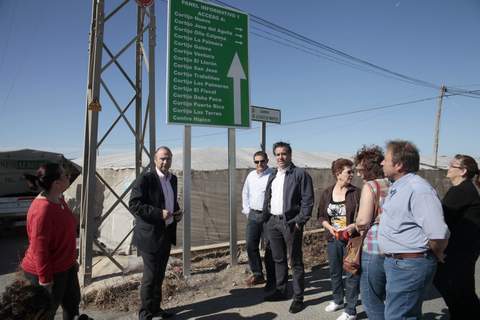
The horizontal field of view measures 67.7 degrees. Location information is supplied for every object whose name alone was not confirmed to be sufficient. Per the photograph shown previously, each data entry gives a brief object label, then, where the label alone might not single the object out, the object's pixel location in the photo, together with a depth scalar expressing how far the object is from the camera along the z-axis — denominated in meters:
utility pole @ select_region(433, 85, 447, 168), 21.86
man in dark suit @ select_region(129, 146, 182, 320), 3.78
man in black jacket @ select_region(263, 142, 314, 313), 4.21
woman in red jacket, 2.78
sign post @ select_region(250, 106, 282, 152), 6.38
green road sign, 5.32
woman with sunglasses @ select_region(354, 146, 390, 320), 2.76
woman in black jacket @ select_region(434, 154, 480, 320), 3.35
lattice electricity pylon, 5.34
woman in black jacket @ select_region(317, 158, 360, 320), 3.79
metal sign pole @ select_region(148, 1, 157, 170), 5.85
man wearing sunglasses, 5.26
